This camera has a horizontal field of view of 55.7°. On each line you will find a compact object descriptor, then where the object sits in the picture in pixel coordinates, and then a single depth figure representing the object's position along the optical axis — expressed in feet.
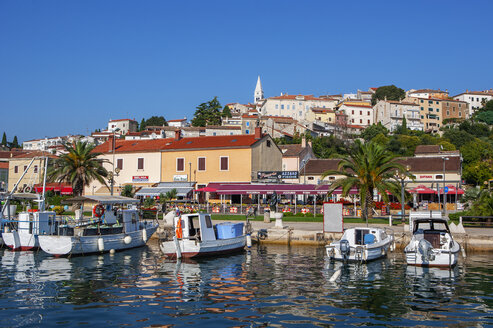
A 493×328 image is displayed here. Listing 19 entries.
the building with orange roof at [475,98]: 510.58
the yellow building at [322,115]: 442.91
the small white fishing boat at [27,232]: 92.94
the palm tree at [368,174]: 117.70
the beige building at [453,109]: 462.60
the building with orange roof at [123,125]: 534.37
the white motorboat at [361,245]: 78.64
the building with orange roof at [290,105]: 483.10
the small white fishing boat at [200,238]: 83.87
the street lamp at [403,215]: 111.76
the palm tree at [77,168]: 151.33
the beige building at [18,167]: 223.51
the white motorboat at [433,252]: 73.26
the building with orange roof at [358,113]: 458.91
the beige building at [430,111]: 451.12
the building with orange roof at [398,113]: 435.94
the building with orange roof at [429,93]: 510.58
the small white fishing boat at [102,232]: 85.35
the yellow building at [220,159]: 172.55
